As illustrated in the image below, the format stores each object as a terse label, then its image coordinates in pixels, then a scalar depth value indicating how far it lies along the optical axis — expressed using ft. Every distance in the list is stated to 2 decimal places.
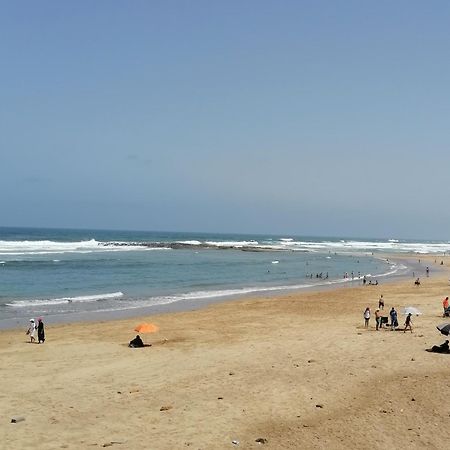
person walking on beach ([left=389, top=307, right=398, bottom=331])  76.79
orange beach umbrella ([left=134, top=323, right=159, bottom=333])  69.26
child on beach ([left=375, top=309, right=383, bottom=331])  77.97
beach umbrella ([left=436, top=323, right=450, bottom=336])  64.75
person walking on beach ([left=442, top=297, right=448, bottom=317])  89.97
